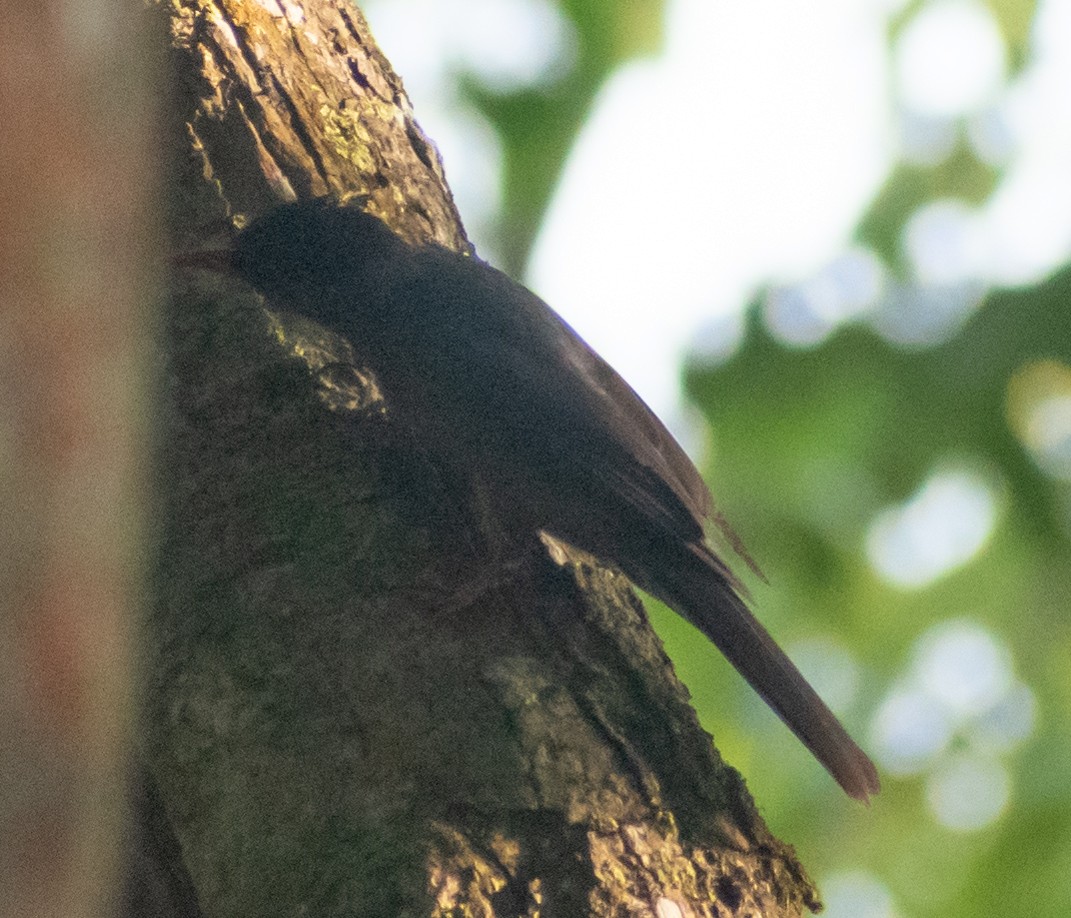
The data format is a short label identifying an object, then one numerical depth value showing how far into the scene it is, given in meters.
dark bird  7.45
